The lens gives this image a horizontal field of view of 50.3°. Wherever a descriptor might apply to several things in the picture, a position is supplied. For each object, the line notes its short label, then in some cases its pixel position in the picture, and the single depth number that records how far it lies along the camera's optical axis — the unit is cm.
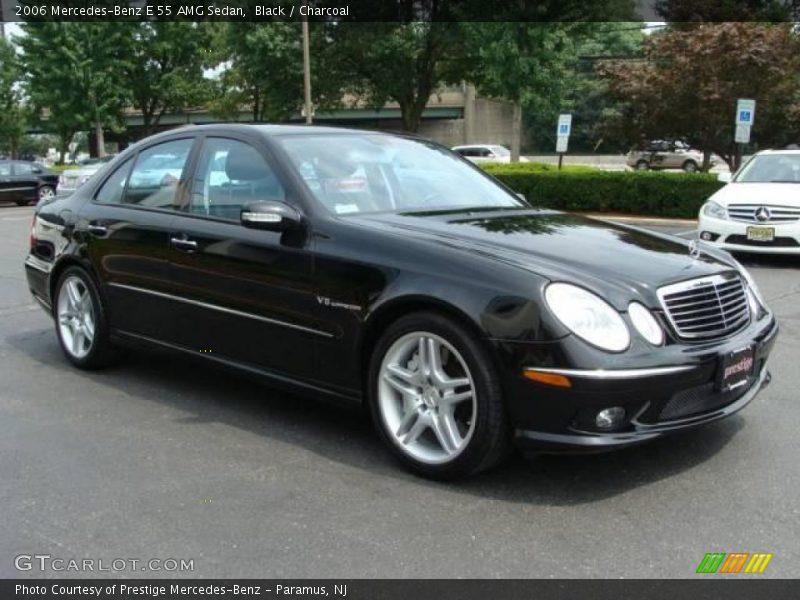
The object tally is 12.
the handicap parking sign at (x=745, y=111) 1551
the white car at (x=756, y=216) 987
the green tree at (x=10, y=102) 5028
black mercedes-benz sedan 336
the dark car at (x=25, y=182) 2441
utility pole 2839
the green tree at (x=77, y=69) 3781
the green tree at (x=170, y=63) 4181
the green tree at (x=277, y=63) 3206
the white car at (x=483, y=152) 4144
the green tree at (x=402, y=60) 3162
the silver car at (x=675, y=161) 3544
